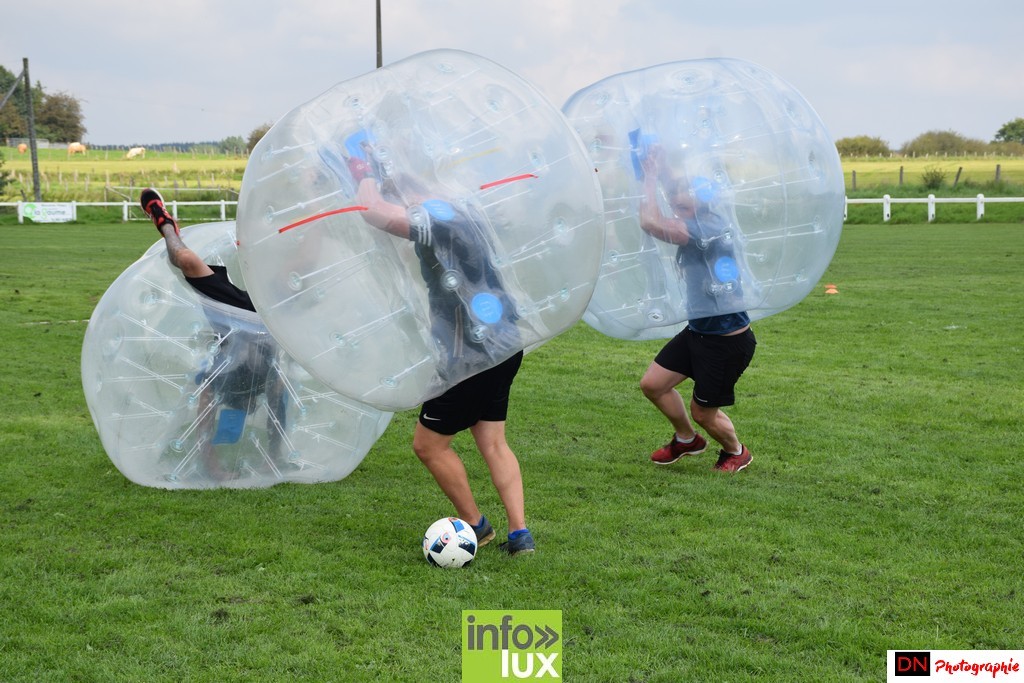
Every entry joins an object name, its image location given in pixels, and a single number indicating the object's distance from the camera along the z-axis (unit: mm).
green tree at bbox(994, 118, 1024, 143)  94500
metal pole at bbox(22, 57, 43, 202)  42875
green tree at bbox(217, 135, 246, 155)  95050
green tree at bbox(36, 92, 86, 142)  102438
